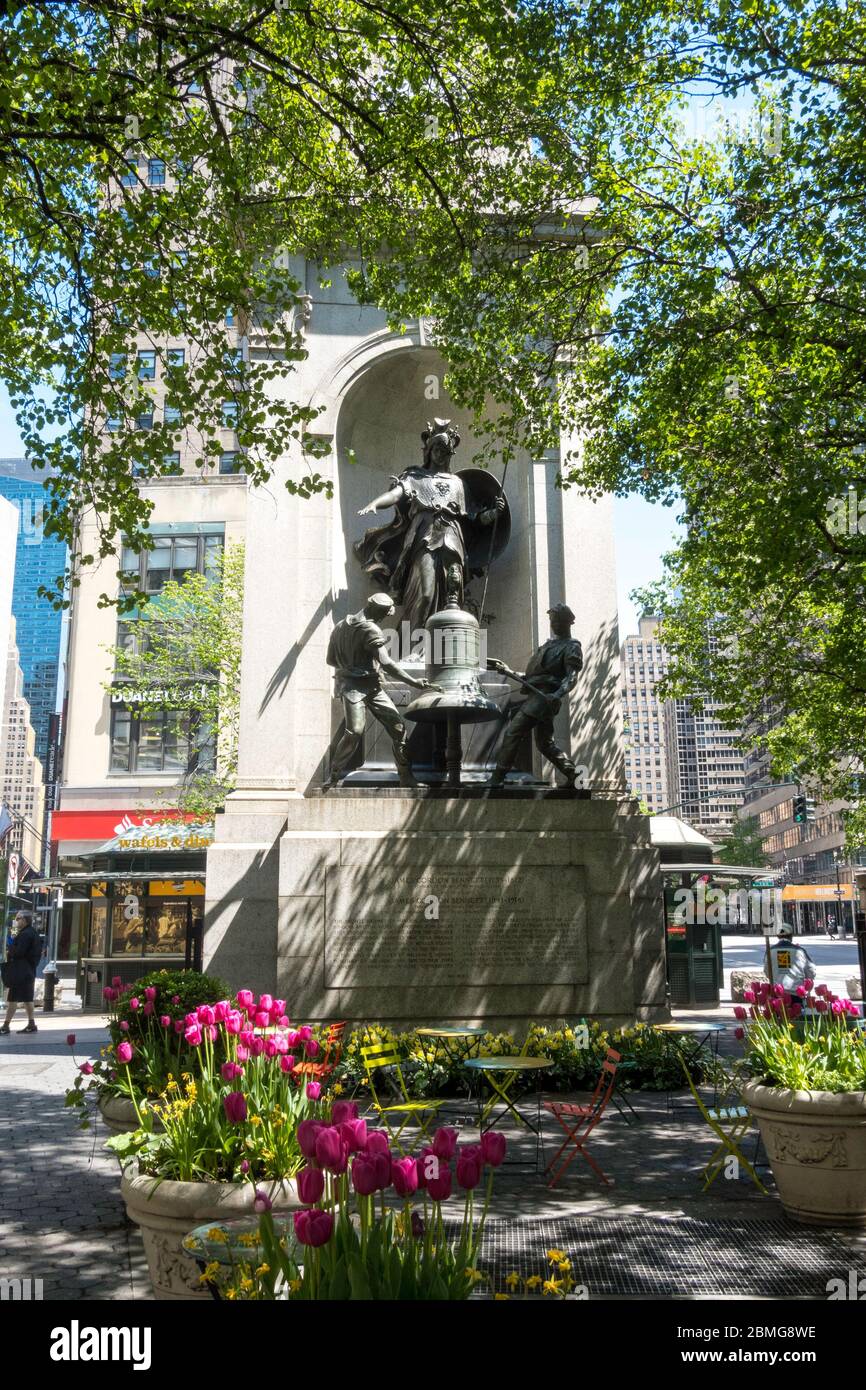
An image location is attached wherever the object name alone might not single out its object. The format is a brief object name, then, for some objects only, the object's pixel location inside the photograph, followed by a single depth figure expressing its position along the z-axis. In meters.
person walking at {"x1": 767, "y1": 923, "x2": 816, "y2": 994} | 16.86
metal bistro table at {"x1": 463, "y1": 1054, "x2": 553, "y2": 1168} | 8.11
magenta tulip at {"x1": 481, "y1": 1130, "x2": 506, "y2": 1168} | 3.29
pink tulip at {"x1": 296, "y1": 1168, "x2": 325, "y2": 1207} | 3.16
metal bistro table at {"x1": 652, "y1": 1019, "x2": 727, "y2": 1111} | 11.96
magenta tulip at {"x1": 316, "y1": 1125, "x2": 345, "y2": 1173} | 3.15
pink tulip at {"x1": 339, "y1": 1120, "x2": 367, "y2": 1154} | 3.28
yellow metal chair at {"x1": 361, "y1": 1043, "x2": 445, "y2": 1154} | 6.80
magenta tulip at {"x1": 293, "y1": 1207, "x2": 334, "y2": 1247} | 2.94
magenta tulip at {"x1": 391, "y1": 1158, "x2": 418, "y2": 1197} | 3.02
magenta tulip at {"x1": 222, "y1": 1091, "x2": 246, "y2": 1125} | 4.20
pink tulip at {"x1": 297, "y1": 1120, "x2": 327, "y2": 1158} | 3.33
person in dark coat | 19.98
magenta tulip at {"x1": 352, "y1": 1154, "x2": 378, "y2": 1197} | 3.01
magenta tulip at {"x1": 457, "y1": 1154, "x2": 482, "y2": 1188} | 3.11
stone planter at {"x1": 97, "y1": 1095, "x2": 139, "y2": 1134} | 7.04
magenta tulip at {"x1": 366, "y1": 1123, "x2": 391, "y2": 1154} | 3.12
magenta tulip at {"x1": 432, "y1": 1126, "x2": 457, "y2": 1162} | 3.20
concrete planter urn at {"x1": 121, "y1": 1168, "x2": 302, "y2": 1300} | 4.58
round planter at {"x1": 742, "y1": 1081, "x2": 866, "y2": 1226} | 6.80
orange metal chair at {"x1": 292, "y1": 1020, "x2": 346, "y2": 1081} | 5.74
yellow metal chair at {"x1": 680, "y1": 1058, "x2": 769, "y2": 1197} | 7.63
